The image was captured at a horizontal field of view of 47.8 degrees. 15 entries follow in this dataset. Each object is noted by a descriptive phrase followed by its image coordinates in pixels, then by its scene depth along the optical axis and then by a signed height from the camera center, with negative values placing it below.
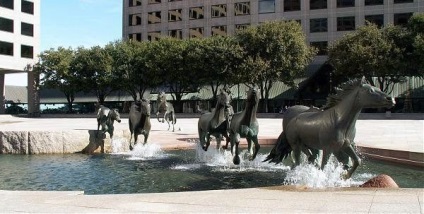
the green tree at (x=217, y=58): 61.12 +6.58
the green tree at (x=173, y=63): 65.12 +6.44
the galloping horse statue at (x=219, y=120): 15.59 -0.37
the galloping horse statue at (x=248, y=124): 14.12 -0.45
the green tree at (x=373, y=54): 54.69 +6.36
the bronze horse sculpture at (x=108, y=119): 20.62 -0.41
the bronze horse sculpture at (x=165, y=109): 30.39 +0.03
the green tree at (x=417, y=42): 53.84 +7.51
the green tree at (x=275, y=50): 59.69 +7.47
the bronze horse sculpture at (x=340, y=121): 10.21 -0.26
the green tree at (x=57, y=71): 71.25 +5.82
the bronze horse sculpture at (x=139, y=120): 19.17 -0.43
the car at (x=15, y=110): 83.71 -0.03
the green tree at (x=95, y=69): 69.94 +5.92
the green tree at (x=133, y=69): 68.71 +5.89
